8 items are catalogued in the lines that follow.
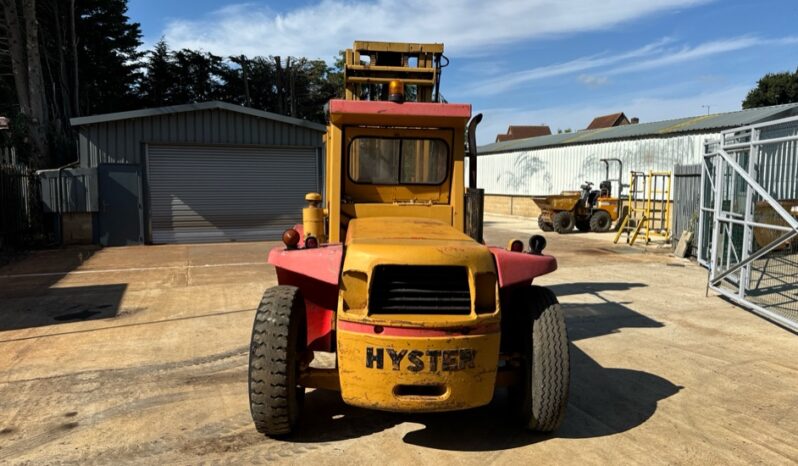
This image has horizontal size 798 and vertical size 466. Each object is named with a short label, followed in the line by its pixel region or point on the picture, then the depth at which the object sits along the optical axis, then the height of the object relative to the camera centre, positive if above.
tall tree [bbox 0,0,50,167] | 17.12 +3.86
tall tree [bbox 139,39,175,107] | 38.25 +8.26
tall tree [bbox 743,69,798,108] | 46.66 +9.49
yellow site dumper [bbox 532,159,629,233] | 19.66 -0.54
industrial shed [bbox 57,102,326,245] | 14.89 +0.68
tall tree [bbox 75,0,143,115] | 33.47 +9.02
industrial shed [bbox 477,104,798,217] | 20.72 +2.04
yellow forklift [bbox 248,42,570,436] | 3.31 -0.69
